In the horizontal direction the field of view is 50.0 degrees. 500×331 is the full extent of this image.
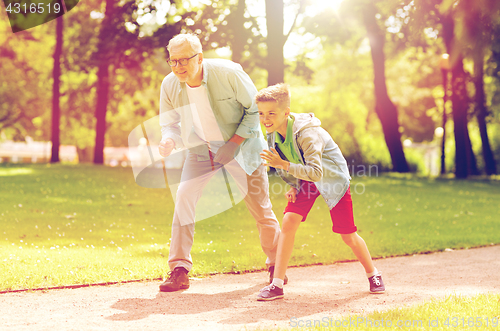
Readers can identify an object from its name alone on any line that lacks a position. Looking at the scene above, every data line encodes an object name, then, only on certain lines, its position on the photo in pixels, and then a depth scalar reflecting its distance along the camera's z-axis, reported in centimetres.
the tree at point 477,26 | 1145
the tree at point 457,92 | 1378
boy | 405
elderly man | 459
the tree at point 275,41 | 1416
